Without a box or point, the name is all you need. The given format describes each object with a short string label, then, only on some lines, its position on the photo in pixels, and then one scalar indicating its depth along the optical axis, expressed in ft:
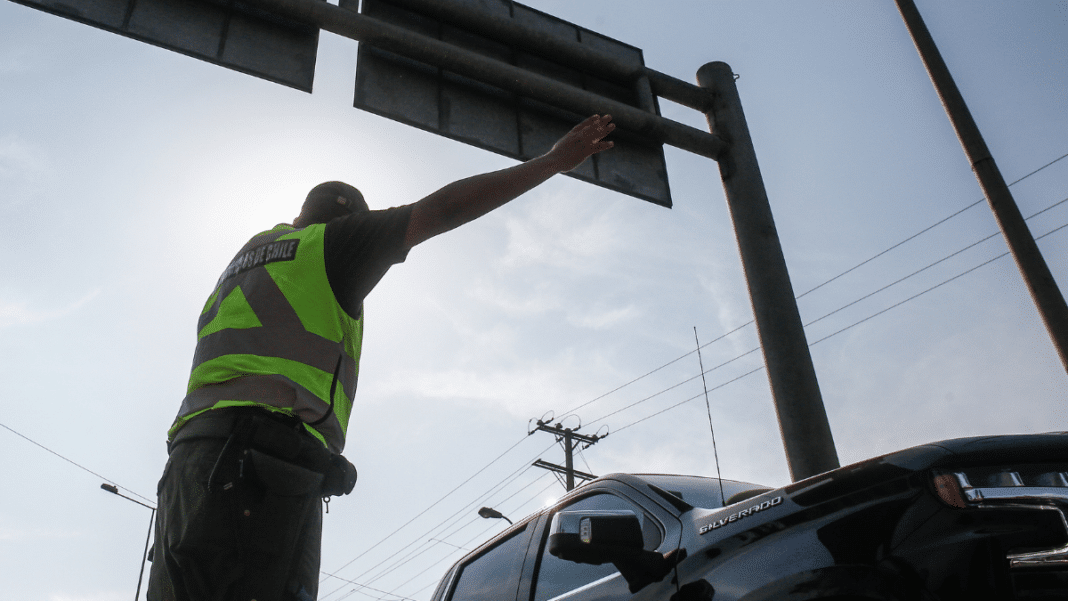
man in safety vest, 5.77
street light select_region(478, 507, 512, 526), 66.49
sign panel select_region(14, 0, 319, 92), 17.40
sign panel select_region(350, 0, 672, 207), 19.40
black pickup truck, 5.37
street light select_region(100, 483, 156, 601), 61.87
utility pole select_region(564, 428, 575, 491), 78.69
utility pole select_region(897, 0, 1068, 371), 15.28
